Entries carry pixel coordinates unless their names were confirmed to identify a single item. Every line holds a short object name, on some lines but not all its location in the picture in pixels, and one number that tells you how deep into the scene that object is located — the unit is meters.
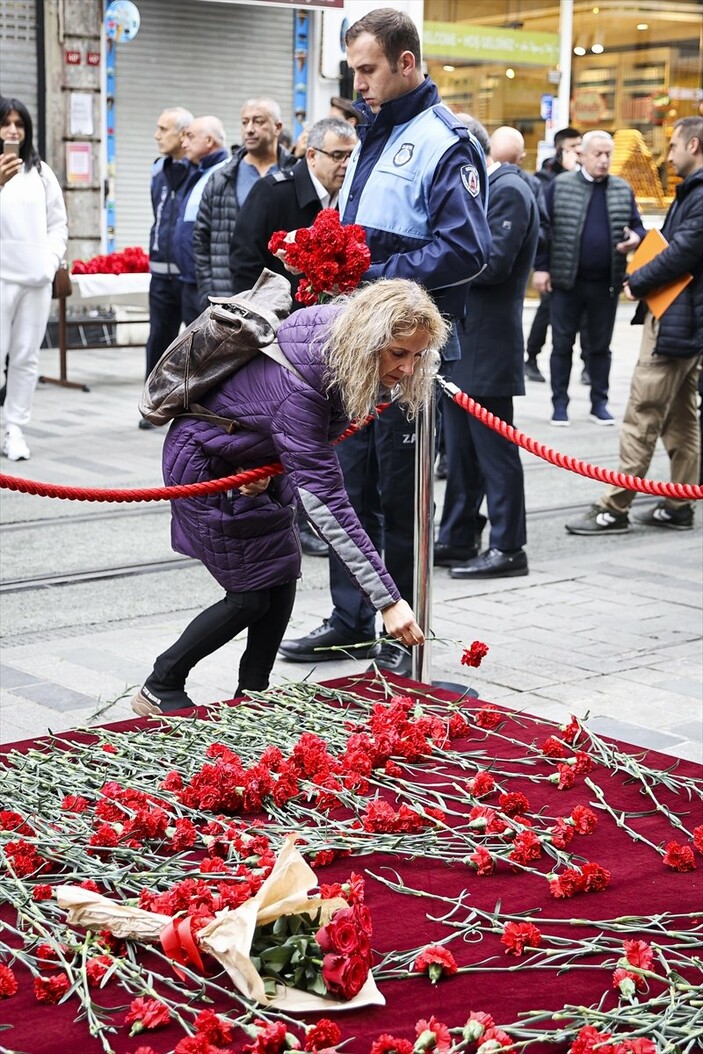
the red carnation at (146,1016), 2.68
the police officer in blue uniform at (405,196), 5.36
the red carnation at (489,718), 4.46
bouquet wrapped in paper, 2.77
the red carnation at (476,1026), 2.66
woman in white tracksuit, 9.80
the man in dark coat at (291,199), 6.85
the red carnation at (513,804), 3.72
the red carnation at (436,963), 2.90
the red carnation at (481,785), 3.83
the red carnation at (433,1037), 2.61
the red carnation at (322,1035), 2.60
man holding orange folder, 8.09
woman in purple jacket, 4.05
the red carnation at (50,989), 2.79
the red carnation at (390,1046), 2.57
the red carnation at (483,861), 3.42
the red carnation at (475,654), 4.58
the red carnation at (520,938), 3.01
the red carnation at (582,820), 3.63
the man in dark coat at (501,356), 7.33
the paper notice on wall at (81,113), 16.86
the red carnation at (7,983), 2.80
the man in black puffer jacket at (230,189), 8.65
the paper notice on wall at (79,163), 16.97
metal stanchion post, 5.23
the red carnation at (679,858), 3.49
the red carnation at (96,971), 2.85
